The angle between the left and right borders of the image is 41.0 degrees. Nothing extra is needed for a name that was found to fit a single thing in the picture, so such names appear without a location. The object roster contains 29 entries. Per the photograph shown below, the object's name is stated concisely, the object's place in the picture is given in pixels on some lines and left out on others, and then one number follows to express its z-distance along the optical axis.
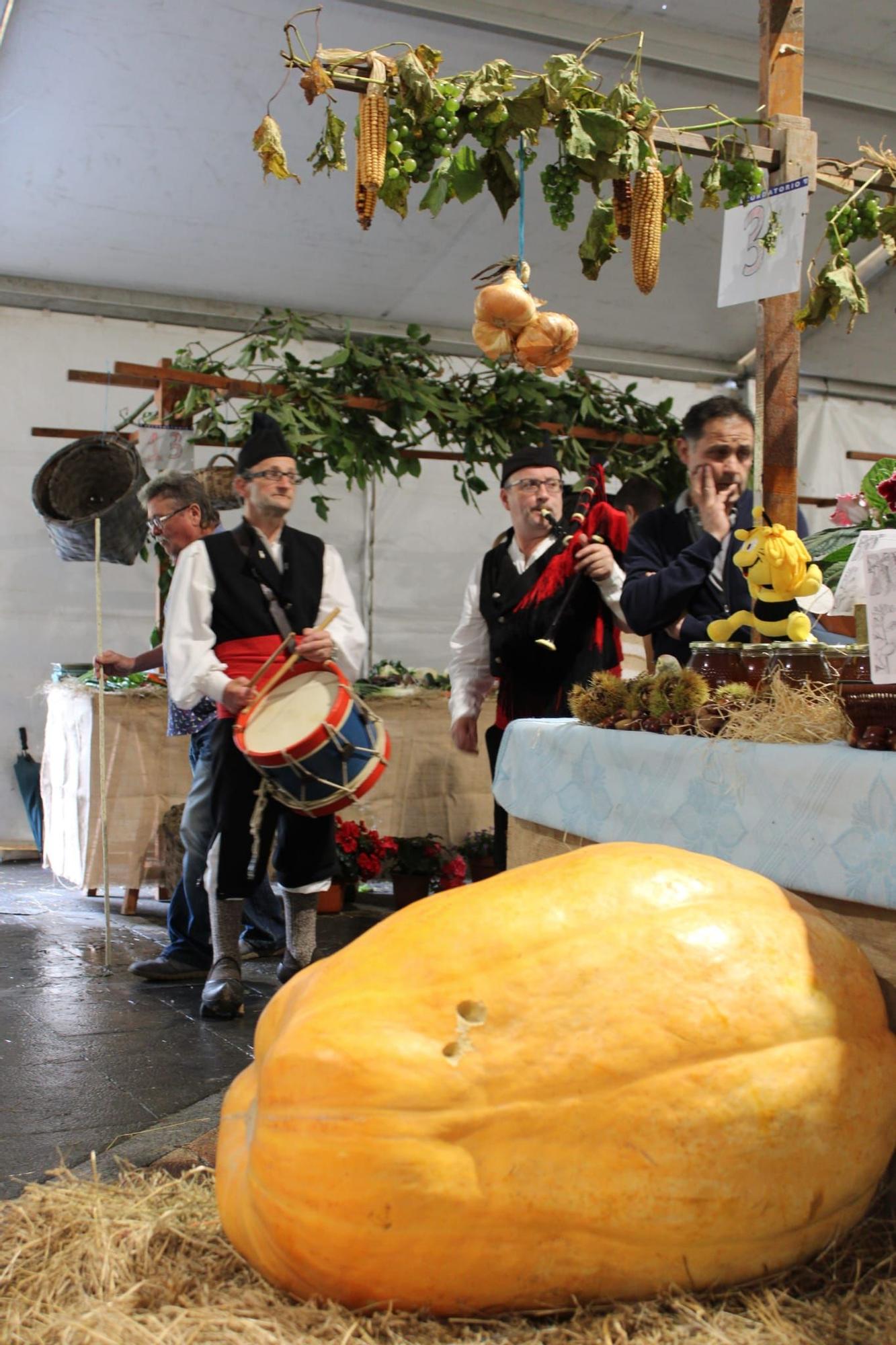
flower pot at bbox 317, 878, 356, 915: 5.53
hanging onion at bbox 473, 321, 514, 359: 3.30
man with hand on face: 2.78
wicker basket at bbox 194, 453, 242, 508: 5.67
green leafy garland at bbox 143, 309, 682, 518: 5.75
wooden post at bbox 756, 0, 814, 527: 2.39
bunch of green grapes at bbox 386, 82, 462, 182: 2.49
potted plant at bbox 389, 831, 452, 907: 5.55
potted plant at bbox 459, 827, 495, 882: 5.72
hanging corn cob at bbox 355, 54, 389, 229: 2.47
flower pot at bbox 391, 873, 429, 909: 5.58
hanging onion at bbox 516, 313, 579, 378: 3.27
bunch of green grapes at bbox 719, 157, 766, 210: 2.50
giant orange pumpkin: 1.08
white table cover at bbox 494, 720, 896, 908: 1.39
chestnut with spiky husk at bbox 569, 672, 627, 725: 2.08
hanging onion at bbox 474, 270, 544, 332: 3.22
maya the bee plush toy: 1.93
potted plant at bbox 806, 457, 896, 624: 1.67
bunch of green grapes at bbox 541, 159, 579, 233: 2.59
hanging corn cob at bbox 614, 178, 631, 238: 2.65
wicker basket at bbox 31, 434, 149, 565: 5.77
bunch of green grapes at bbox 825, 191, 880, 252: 2.61
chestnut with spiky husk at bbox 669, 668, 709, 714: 1.86
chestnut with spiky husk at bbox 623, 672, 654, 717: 1.98
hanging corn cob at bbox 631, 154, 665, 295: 2.55
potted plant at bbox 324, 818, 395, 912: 5.47
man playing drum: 3.67
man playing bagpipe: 3.64
